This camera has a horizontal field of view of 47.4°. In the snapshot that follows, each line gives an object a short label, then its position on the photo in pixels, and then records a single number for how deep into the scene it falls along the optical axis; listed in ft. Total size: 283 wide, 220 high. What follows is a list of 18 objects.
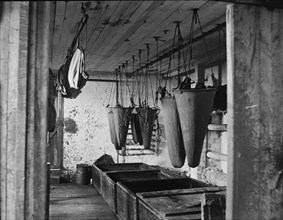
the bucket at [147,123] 13.78
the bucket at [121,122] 13.88
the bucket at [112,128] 14.34
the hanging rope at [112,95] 22.71
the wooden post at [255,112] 6.08
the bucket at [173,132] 8.76
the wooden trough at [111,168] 17.11
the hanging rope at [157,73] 14.90
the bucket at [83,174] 19.12
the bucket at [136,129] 16.24
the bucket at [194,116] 7.35
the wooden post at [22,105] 5.03
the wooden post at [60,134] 21.36
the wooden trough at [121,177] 13.56
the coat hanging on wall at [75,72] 9.20
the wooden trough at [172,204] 8.18
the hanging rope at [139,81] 23.13
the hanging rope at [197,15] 9.07
